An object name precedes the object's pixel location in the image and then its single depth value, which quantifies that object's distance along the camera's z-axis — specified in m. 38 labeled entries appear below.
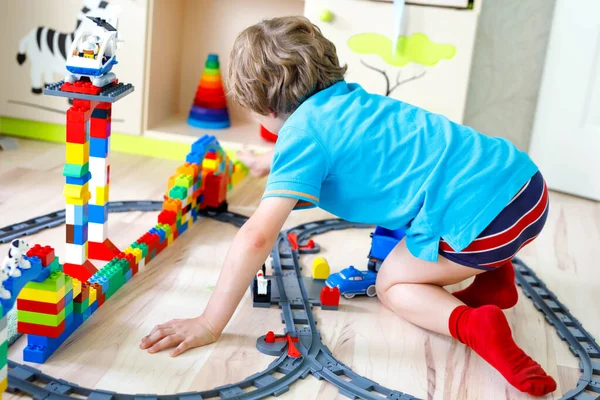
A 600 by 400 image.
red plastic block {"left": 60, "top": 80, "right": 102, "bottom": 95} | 1.05
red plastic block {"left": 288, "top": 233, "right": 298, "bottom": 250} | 1.45
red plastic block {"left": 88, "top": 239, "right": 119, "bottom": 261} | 1.23
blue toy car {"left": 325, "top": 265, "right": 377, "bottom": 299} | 1.27
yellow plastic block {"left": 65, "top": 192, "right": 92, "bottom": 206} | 1.10
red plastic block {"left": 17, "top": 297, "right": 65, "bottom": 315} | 0.97
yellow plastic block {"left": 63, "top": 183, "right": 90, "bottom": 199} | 1.09
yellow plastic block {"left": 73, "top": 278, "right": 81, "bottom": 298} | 1.03
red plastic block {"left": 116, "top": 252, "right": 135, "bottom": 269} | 1.22
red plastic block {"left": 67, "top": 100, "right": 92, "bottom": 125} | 1.05
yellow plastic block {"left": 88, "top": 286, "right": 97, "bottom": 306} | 1.08
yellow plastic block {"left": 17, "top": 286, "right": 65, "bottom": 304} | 0.96
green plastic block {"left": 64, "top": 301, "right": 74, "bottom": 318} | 1.01
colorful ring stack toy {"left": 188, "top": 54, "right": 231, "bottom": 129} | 2.08
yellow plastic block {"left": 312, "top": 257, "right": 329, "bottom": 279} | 1.32
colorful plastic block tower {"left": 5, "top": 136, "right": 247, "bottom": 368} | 0.96
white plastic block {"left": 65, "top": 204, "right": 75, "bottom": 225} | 1.10
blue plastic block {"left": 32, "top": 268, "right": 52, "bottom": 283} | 0.94
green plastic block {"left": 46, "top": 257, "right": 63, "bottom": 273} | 0.96
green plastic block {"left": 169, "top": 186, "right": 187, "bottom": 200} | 1.45
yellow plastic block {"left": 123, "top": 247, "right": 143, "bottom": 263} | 1.24
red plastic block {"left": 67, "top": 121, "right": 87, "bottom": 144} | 1.06
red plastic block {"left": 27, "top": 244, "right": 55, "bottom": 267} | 0.93
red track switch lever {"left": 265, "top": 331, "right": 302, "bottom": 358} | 1.06
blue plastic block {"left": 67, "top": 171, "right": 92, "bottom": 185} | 1.08
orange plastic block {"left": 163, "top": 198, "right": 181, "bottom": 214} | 1.42
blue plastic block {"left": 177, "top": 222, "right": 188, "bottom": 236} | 1.46
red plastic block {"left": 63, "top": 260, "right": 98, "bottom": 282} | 1.15
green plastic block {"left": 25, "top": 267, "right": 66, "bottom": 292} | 0.95
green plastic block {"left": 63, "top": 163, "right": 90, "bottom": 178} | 1.07
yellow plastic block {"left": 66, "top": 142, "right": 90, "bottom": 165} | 1.06
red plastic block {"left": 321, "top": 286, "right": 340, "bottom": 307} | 1.22
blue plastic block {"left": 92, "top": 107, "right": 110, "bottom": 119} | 1.13
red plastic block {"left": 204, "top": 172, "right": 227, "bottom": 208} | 1.57
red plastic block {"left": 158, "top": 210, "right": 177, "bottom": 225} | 1.40
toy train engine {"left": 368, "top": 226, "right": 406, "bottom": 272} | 1.34
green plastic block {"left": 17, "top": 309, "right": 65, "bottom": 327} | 0.97
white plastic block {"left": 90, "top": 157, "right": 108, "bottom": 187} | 1.16
